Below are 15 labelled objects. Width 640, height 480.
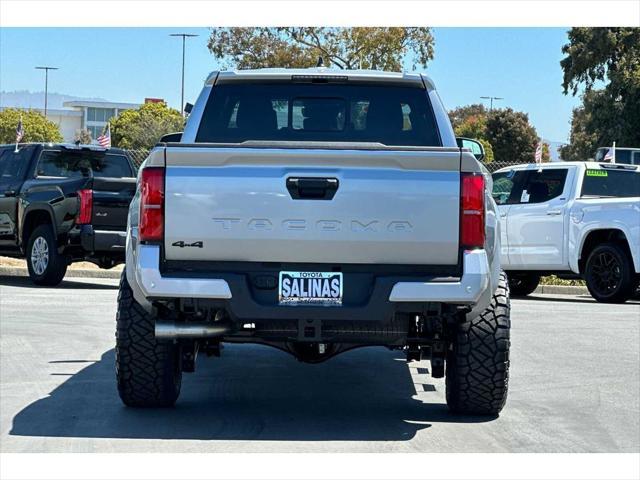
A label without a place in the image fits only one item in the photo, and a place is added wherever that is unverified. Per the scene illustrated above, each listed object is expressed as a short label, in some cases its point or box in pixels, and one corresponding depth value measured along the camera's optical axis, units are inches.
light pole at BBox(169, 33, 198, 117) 2972.4
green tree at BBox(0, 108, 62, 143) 3462.1
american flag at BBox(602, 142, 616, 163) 729.0
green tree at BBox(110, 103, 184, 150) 2984.7
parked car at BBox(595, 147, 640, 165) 765.5
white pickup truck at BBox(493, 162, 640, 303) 605.9
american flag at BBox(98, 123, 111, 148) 1259.8
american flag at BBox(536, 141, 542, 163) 1083.0
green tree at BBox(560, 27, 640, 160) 1592.0
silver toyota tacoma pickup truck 252.8
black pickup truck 610.2
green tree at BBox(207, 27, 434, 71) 1823.3
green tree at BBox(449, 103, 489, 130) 4760.1
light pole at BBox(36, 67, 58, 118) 4921.3
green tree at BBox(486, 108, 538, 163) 3307.1
